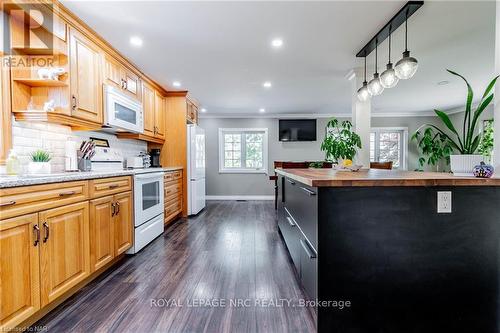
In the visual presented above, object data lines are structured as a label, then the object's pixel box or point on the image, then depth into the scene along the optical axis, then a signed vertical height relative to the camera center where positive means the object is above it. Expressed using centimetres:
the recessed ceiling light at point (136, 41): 254 +128
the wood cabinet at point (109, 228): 204 -61
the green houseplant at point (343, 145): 300 +20
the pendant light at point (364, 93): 285 +80
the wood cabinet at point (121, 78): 279 +105
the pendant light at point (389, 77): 233 +82
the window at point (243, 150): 670 +31
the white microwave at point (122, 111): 274 +62
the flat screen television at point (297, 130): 661 +84
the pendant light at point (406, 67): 210 +82
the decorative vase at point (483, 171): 134 -6
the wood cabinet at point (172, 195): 378 -56
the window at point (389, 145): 684 +45
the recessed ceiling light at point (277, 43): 255 +127
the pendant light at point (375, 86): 259 +81
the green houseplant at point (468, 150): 138 +6
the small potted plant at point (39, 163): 189 -1
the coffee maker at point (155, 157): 434 +7
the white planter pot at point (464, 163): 140 -1
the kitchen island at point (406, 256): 132 -52
